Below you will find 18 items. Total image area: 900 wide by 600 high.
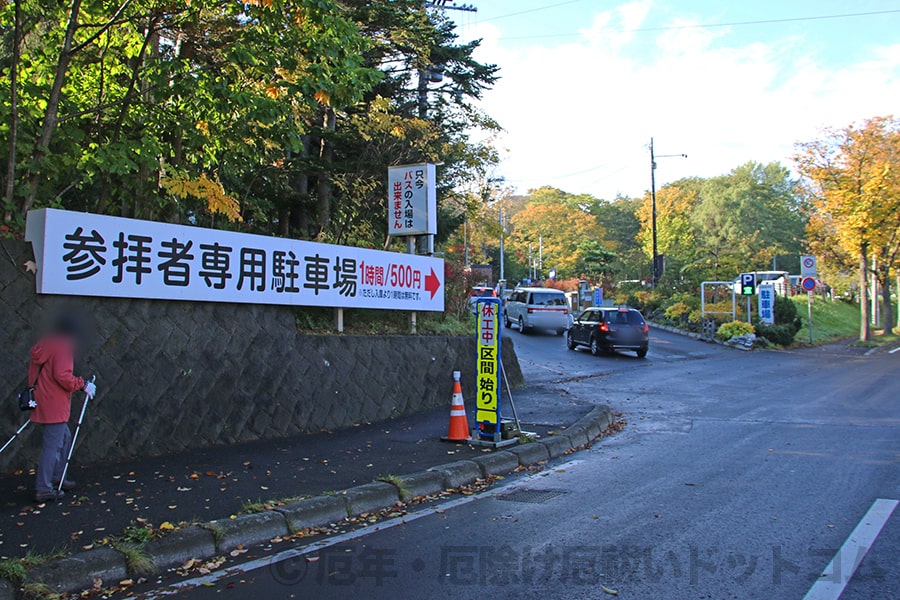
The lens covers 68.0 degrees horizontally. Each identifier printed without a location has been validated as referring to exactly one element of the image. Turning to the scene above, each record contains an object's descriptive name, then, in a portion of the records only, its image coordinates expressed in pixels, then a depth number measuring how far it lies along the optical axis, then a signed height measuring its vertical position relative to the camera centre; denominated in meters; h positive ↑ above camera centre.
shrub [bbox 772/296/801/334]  29.63 -0.99
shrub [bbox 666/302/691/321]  33.03 -0.91
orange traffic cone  8.66 -1.68
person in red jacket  5.68 -0.87
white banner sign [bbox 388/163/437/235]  12.88 +1.84
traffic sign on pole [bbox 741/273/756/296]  27.62 +0.30
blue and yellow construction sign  8.48 -0.98
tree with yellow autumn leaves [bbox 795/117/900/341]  27.17 +4.08
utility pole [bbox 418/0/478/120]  17.88 +5.93
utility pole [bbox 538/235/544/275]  56.96 +3.80
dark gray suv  22.08 -1.28
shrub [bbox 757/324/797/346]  27.64 -1.78
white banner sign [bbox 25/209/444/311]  7.21 +0.40
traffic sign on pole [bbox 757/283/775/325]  28.48 -0.56
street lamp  39.24 +5.16
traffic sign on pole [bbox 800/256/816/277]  27.70 +1.07
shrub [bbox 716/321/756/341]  27.70 -1.61
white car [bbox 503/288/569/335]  27.39 -0.70
